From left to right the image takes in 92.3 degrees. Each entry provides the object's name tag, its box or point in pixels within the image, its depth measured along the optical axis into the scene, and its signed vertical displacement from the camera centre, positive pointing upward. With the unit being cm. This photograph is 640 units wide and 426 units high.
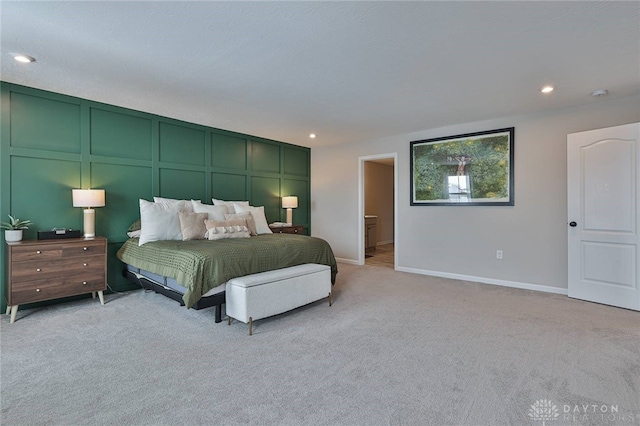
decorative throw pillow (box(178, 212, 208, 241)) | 375 -12
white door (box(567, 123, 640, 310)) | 324 -2
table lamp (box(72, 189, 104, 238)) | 338 +16
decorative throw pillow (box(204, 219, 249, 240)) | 376 -16
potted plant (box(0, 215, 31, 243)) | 301 -11
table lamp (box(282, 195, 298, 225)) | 579 +22
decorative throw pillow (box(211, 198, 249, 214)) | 455 +19
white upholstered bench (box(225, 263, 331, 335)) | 266 -71
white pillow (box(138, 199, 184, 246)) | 359 -8
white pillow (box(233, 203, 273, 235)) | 452 +0
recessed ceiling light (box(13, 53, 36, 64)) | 260 +137
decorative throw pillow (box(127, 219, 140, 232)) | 398 -12
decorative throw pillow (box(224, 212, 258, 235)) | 424 -3
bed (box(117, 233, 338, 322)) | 268 -45
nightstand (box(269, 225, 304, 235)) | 530 -25
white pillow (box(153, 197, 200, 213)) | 401 +18
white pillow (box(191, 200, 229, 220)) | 417 +8
